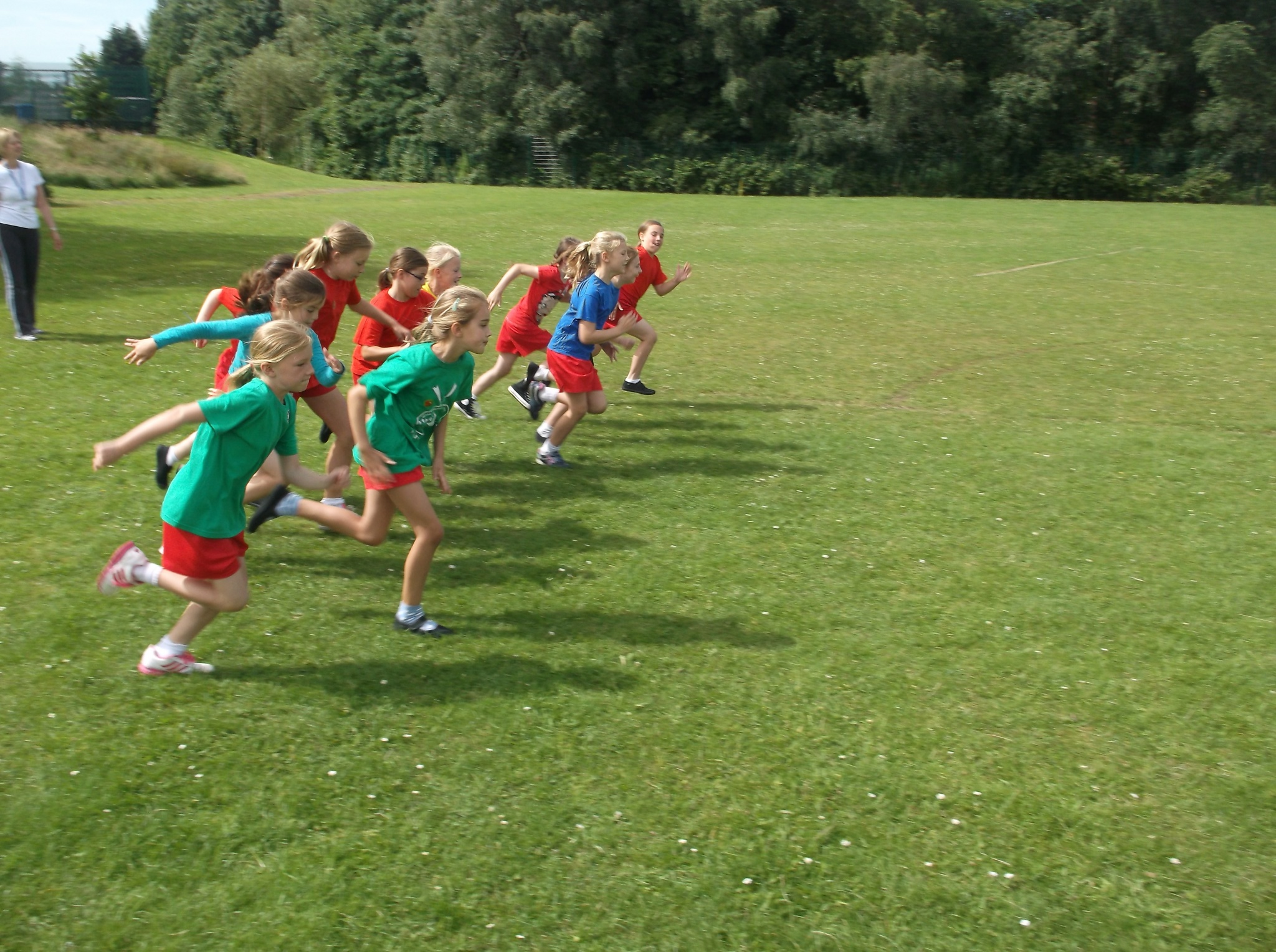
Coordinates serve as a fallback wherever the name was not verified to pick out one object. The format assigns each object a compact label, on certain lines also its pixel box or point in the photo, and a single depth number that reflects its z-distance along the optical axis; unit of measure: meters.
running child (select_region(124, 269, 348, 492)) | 5.39
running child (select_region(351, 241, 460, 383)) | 7.83
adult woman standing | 11.34
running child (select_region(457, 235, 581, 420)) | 9.66
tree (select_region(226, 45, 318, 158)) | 66.12
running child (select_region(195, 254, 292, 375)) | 6.50
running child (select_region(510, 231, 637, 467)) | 8.27
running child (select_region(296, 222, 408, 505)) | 6.71
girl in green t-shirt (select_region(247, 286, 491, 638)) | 5.45
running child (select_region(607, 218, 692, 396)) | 10.45
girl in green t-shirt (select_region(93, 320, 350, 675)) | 4.82
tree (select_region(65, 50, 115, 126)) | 50.91
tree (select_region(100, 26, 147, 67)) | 108.44
